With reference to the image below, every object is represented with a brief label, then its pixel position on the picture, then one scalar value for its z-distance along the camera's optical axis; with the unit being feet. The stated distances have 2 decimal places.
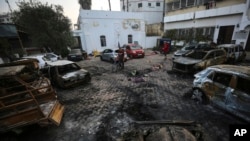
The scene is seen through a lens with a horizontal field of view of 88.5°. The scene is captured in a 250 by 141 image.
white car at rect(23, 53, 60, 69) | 37.61
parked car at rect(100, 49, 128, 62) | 45.07
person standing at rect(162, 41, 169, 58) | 46.78
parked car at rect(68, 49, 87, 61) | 51.86
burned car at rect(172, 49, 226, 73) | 25.91
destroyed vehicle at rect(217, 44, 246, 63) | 30.72
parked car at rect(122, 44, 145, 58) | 51.06
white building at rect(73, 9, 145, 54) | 62.69
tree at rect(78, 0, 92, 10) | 92.77
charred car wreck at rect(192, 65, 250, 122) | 12.44
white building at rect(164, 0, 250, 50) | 42.29
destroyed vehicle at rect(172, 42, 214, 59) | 42.40
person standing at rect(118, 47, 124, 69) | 35.82
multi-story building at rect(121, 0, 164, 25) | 100.50
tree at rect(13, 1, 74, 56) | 48.08
